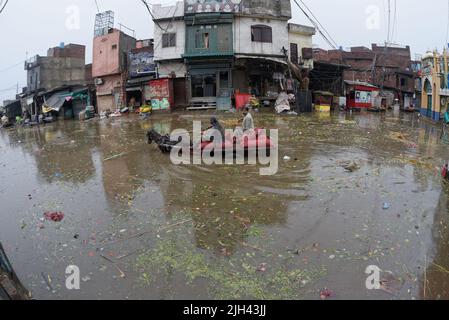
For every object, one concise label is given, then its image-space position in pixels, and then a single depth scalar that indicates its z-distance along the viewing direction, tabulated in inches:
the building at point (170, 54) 1080.2
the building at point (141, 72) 1181.7
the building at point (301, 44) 1181.7
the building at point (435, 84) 923.4
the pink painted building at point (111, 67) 1249.4
